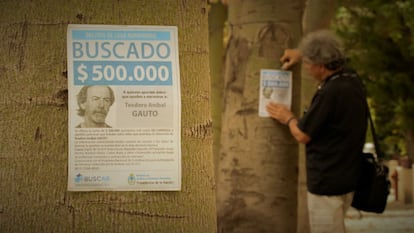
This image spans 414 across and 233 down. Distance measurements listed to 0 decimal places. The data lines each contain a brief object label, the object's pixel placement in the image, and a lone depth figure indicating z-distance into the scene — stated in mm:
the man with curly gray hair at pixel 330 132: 5254
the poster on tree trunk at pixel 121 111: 2922
